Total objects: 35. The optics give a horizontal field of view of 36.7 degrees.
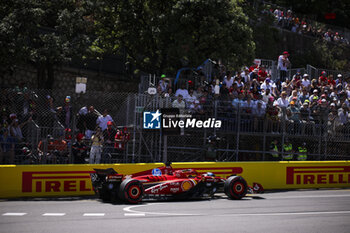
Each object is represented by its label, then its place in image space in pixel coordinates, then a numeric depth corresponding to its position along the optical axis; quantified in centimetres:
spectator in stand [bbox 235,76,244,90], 2092
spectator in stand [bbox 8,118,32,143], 1522
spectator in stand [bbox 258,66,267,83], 2289
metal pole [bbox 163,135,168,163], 1623
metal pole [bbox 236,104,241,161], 1809
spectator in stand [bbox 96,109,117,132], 1670
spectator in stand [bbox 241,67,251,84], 2192
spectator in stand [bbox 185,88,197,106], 1745
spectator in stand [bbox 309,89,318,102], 2175
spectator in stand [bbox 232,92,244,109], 1827
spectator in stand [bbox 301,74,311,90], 2319
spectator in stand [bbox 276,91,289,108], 2047
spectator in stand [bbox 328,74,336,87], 2467
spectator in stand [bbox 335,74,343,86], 2496
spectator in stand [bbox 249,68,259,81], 2281
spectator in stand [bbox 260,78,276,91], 2186
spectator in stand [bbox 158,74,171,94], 1912
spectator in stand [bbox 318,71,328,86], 2434
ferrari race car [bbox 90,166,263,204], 1345
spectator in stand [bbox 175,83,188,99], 1894
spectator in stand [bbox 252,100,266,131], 1858
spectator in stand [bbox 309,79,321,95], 2311
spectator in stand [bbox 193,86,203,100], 1899
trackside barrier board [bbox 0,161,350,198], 1484
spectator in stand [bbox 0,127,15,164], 1507
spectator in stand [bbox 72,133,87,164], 1577
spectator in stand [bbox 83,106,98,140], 1636
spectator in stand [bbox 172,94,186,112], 1708
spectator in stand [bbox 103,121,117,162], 1606
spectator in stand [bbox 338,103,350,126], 1964
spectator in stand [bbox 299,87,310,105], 2172
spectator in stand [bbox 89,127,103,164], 1586
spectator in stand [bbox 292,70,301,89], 2283
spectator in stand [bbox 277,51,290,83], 2497
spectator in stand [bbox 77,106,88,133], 1622
